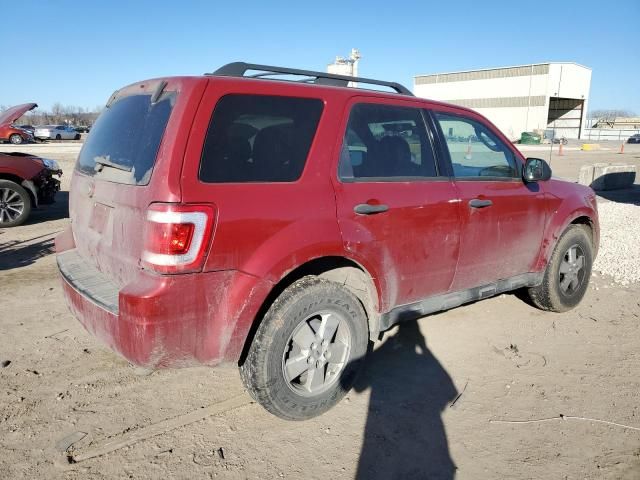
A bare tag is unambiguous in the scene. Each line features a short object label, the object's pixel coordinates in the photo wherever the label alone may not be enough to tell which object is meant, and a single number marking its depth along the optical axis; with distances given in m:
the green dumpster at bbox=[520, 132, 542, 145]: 52.50
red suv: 2.43
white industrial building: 66.62
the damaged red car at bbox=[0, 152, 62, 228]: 8.08
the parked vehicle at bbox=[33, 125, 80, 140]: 42.16
